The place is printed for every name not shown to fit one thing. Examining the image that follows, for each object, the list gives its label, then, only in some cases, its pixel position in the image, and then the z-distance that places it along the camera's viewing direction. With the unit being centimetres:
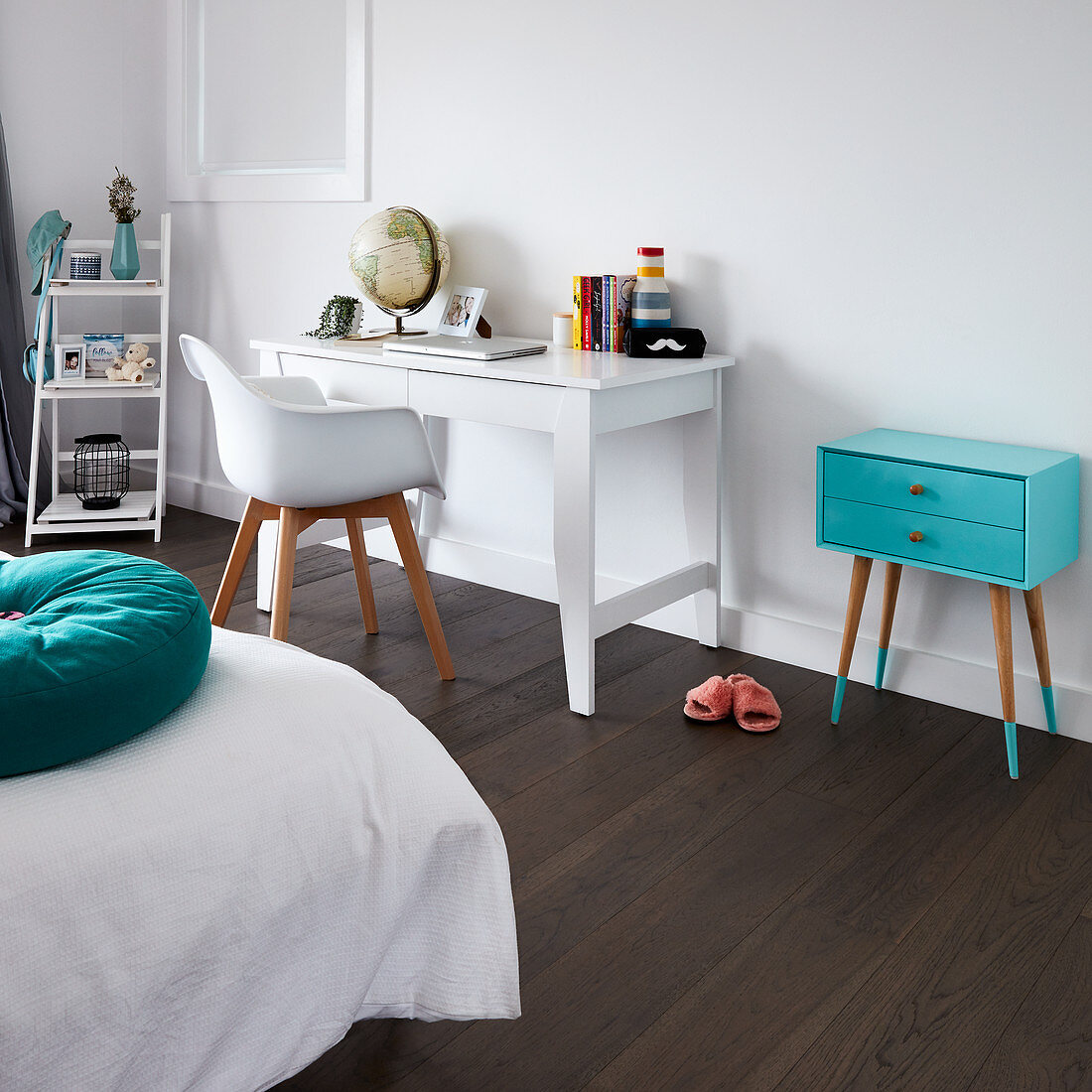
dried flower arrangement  354
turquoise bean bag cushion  97
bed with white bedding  90
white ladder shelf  348
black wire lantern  363
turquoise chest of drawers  195
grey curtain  360
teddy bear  357
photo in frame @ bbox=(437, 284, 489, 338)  281
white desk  224
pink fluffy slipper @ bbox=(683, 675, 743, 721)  227
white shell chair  229
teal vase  354
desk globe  279
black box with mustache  248
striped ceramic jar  249
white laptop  243
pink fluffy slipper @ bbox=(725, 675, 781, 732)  223
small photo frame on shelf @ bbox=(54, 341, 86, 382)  351
